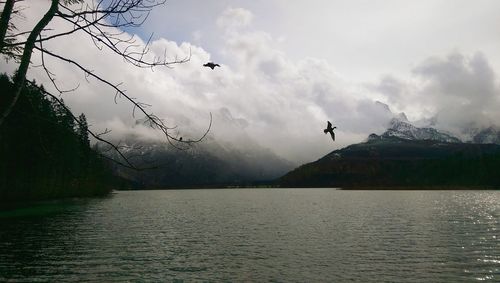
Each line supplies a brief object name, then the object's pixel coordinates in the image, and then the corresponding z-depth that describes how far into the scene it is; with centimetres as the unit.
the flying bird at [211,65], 977
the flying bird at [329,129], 1771
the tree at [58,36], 652
